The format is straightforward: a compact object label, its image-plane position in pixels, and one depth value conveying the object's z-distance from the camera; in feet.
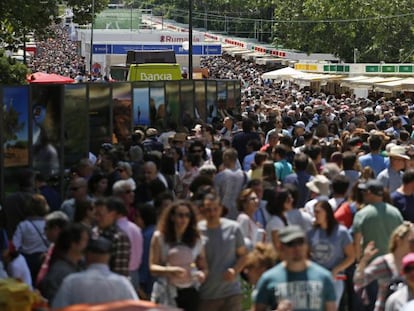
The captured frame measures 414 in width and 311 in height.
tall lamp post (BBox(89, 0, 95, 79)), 241.76
